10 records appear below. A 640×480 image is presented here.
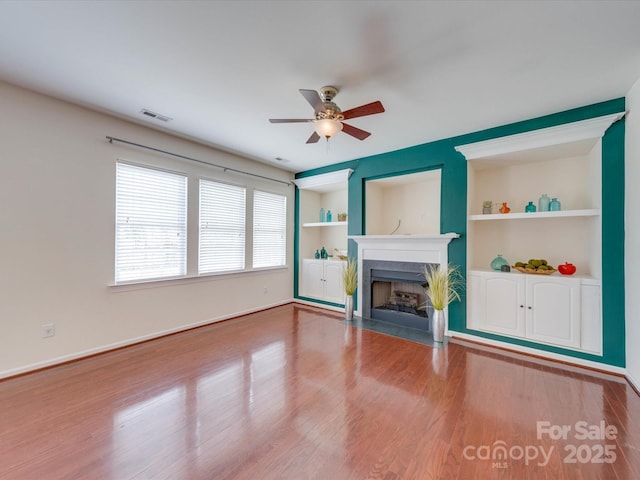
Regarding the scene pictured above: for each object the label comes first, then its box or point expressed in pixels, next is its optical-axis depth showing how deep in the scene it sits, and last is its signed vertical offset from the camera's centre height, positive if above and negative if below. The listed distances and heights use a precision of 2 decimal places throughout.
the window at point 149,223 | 3.36 +0.20
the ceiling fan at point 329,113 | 2.29 +1.13
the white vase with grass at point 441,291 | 3.60 -0.68
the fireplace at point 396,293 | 4.17 -0.92
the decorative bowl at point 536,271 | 3.23 -0.35
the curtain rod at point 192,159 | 3.26 +1.17
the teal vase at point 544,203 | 3.36 +0.49
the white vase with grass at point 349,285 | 4.57 -0.77
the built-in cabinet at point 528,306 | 2.99 -0.78
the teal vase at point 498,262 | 3.61 -0.28
